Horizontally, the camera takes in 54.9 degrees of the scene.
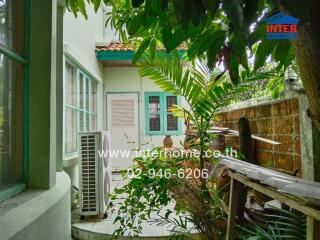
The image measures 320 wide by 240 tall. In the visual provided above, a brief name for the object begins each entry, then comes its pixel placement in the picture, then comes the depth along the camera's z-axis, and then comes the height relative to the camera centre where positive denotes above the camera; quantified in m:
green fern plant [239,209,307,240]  1.69 -0.58
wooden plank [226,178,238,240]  1.95 -0.54
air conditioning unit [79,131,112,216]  3.70 -0.55
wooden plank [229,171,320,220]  0.92 -0.27
